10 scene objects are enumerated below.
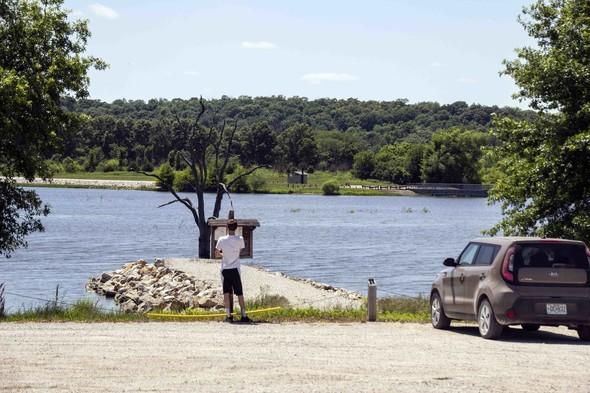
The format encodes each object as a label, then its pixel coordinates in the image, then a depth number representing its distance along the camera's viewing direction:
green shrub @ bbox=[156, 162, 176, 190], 167.91
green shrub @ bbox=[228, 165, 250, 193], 193.25
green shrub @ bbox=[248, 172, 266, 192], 198.02
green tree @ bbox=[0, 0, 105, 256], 28.66
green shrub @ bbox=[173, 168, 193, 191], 149.15
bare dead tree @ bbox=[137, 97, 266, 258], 51.62
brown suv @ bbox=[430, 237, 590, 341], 17.11
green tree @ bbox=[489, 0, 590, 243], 29.22
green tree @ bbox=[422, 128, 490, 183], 197.75
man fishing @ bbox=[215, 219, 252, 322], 20.08
